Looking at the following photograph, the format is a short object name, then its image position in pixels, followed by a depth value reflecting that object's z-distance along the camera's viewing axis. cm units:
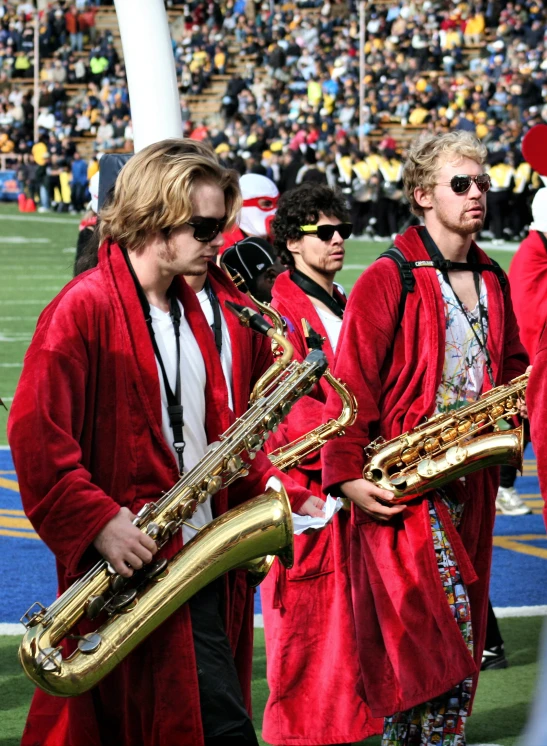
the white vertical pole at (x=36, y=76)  4778
